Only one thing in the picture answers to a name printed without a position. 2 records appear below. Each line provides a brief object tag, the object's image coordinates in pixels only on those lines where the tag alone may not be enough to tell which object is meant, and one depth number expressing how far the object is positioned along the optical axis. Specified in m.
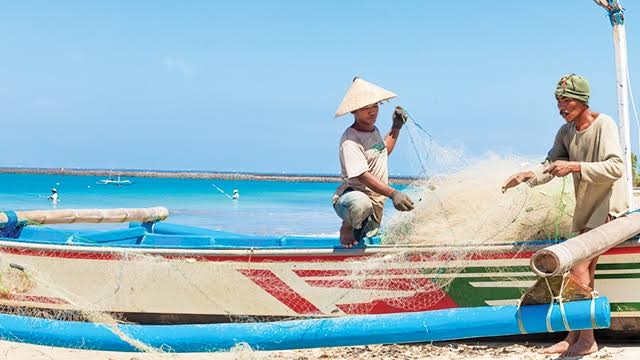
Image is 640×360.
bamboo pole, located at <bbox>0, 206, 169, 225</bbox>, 8.53
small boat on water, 84.33
